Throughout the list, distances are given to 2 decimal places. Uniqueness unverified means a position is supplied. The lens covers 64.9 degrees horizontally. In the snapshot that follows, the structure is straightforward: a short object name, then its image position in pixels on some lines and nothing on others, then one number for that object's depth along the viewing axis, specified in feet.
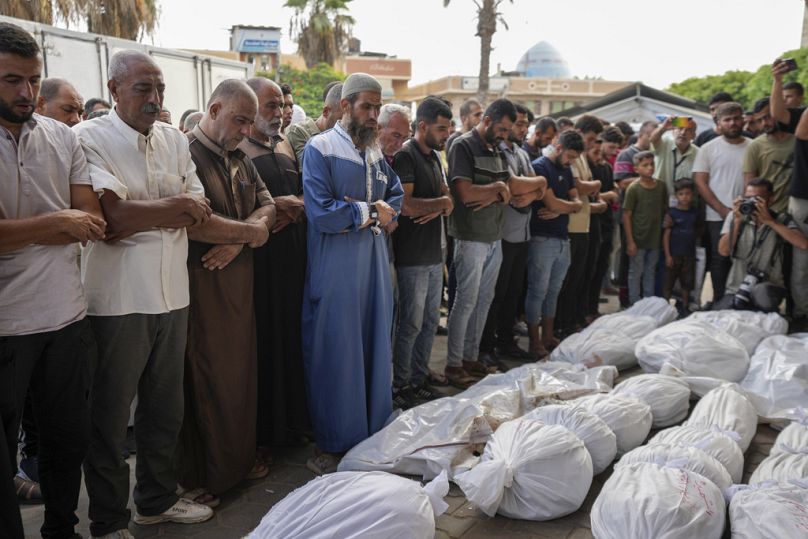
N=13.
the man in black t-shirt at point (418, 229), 14.39
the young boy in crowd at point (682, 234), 23.27
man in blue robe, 11.30
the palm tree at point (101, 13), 37.24
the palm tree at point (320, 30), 83.66
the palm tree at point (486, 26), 66.03
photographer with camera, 19.72
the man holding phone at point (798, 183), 19.66
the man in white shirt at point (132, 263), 8.46
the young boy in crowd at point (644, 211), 23.31
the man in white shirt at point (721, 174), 22.47
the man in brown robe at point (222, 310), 9.95
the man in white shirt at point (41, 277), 7.29
